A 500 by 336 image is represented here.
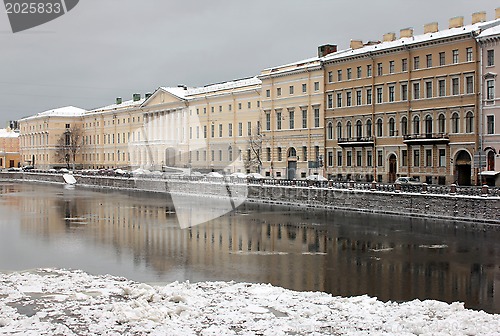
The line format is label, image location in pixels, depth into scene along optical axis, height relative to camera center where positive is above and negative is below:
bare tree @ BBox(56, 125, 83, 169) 111.00 +3.57
